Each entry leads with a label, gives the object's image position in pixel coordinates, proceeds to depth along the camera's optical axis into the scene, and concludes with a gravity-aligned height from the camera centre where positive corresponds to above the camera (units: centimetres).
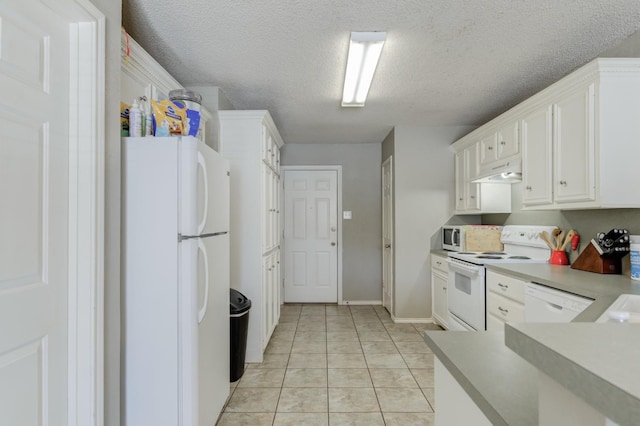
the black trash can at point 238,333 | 239 -92
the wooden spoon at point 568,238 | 247 -19
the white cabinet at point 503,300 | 215 -63
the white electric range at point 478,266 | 263 -47
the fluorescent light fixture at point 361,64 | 193 +106
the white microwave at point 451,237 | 335 -27
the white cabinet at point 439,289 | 334 -85
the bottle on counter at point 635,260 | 183 -27
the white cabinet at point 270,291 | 297 -79
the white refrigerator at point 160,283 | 150 -33
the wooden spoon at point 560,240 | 254 -21
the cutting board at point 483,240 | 329 -28
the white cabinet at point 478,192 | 330 +22
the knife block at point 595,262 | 204 -33
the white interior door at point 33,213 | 99 +0
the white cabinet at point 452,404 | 73 -49
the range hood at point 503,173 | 269 +36
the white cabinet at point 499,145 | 271 +63
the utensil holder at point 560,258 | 250 -35
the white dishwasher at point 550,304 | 166 -52
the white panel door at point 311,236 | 477 -34
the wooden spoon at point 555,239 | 256 -22
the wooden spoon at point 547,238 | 261 -21
